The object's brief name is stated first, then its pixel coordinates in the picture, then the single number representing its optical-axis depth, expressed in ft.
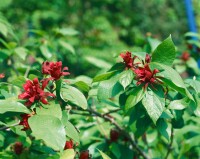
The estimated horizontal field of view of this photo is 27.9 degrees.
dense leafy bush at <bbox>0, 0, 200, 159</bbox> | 4.21
